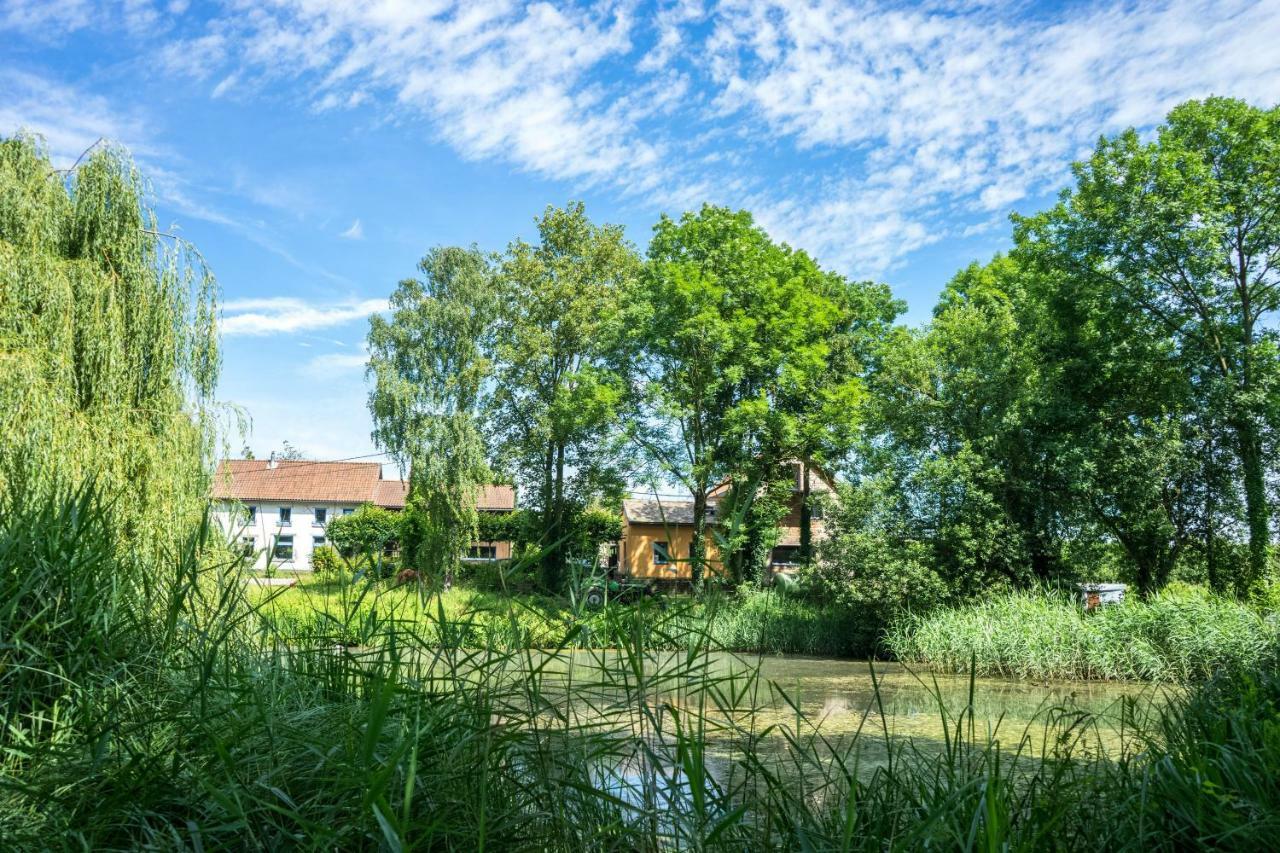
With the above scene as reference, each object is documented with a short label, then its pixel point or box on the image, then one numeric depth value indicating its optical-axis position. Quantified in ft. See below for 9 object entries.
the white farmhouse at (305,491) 151.02
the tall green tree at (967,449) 56.49
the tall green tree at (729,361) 75.31
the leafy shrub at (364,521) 101.11
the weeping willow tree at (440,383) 82.89
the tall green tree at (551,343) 89.04
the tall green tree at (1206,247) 56.54
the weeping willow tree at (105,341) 24.62
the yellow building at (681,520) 83.92
